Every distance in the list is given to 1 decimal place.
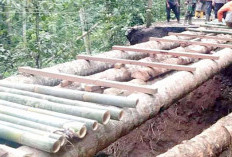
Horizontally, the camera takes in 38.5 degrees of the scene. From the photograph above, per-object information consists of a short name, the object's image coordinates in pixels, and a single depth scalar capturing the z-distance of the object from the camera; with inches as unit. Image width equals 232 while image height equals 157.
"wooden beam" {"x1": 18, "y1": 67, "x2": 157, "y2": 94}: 162.6
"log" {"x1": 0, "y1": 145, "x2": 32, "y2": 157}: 102.3
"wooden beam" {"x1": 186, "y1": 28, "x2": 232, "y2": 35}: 341.7
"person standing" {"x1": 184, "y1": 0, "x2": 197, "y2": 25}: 441.9
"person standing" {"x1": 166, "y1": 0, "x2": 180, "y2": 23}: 460.4
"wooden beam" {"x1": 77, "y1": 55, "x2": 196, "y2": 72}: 203.3
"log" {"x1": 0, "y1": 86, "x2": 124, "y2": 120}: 131.3
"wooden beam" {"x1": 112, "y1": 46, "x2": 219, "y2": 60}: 232.8
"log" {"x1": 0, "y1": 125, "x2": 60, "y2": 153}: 106.0
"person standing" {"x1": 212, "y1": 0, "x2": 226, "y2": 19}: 454.3
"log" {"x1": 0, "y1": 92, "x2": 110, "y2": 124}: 127.0
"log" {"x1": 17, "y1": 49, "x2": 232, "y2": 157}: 124.0
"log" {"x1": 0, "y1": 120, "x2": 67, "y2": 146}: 109.5
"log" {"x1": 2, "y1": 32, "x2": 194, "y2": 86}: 201.0
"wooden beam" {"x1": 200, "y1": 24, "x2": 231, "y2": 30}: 372.1
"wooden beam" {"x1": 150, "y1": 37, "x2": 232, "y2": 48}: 271.3
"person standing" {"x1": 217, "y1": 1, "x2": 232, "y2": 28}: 282.3
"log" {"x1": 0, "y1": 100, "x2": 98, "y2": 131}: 122.0
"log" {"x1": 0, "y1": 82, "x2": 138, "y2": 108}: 144.1
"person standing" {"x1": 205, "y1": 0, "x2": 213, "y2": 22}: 482.0
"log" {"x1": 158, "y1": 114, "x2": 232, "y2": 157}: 142.4
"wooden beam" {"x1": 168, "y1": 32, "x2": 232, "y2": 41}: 301.8
